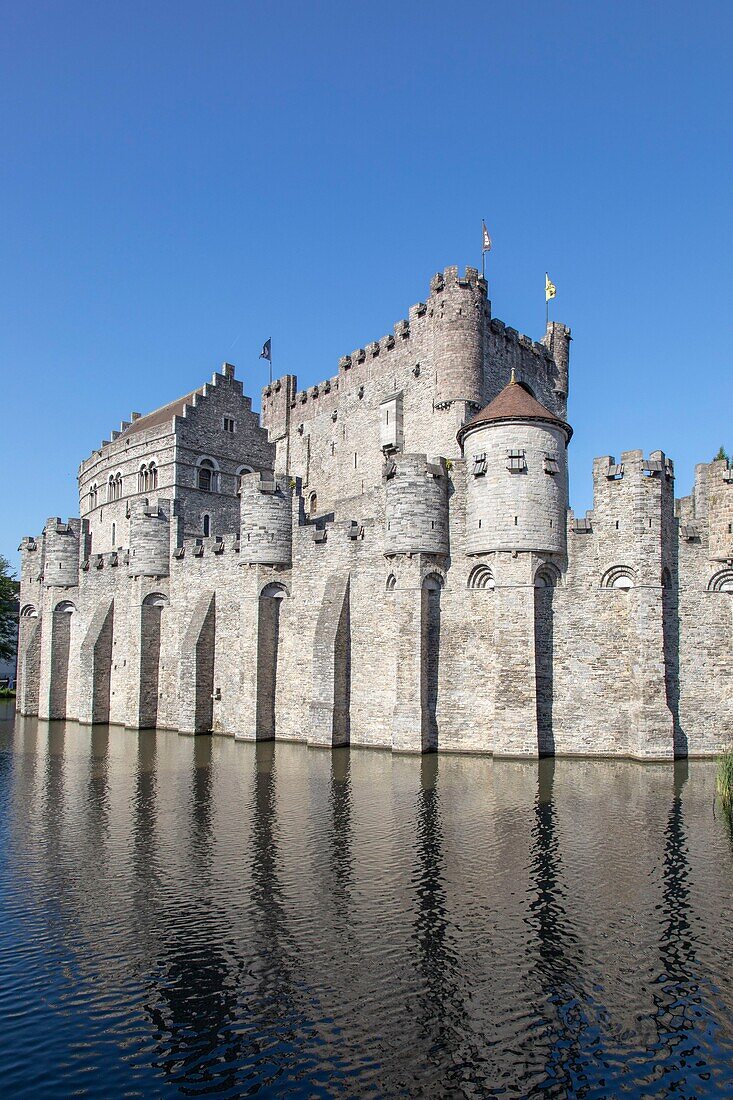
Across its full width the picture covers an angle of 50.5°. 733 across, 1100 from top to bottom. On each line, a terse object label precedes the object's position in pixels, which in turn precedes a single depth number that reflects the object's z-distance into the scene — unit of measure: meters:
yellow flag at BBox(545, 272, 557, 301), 42.66
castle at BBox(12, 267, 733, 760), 24.55
